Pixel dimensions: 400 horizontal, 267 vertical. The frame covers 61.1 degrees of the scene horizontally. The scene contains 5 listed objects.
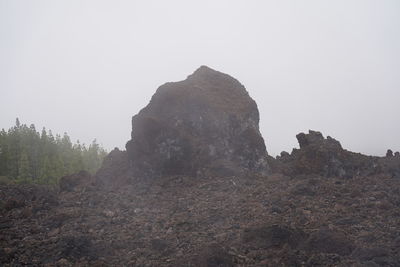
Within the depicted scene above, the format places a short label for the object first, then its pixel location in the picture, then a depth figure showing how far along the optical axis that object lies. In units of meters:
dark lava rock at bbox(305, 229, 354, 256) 13.22
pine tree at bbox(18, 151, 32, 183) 53.93
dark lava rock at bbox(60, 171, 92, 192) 28.00
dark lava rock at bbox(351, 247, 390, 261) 12.30
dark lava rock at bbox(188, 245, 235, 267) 12.88
